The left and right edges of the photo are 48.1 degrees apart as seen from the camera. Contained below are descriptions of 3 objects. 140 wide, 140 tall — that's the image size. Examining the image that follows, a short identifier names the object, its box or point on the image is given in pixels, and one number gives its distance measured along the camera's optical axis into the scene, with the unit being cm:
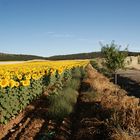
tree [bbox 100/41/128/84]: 1334
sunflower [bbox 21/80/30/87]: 650
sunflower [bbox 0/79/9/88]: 566
